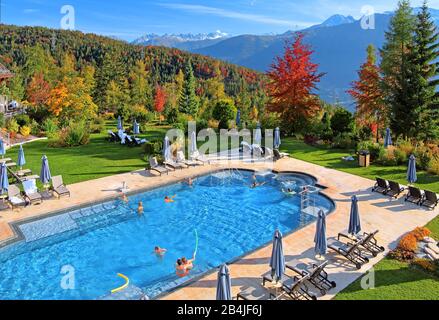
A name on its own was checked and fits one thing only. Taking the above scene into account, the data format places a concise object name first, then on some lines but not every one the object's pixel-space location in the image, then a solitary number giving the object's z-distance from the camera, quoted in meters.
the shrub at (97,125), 29.45
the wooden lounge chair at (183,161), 20.19
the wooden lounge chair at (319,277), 9.14
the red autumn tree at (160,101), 50.59
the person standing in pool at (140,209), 14.84
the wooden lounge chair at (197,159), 20.88
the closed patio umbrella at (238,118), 30.02
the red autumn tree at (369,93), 27.78
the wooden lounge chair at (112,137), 25.78
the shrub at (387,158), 19.91
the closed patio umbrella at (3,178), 14.15
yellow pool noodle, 9.86
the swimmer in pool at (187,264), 10.75
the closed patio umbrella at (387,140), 22.11
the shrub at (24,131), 26.83
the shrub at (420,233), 11.56
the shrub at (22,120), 27.97
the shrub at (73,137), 24.30
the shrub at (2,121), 26.36
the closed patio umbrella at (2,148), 19.83
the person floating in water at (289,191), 16.98
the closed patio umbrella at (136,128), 26.41
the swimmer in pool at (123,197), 15.81
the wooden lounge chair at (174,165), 19.41
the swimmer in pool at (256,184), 17.98
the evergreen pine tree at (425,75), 24.14
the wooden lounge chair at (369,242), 10.85
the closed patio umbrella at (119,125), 27.23
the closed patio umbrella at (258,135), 23.49
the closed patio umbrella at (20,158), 17.57
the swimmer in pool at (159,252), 11.73
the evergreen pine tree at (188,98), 47.03
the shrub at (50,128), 26.30
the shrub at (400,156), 19.83
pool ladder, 14.85
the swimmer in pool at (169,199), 16.11
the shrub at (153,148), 21.00
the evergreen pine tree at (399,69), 24.44
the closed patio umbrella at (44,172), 15.44
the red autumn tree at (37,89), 43.47
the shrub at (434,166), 18.00
